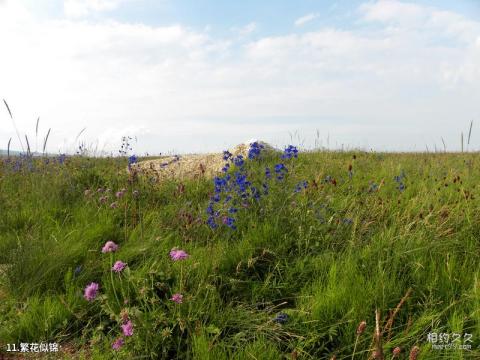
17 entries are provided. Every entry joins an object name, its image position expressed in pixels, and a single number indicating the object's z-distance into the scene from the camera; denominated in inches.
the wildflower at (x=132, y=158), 196.1
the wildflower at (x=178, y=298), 77.6
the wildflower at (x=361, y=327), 52.9
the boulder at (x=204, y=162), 279.8
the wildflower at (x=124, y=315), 73.9
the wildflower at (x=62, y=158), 273.4
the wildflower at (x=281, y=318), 82.7
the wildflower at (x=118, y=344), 71.9
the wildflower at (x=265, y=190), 135.0
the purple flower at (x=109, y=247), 86.3
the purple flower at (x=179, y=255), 82.9
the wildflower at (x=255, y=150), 167.0
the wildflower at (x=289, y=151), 150.0
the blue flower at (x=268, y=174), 143.8
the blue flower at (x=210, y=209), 127.7
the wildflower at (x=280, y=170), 131.8
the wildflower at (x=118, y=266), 82.7
